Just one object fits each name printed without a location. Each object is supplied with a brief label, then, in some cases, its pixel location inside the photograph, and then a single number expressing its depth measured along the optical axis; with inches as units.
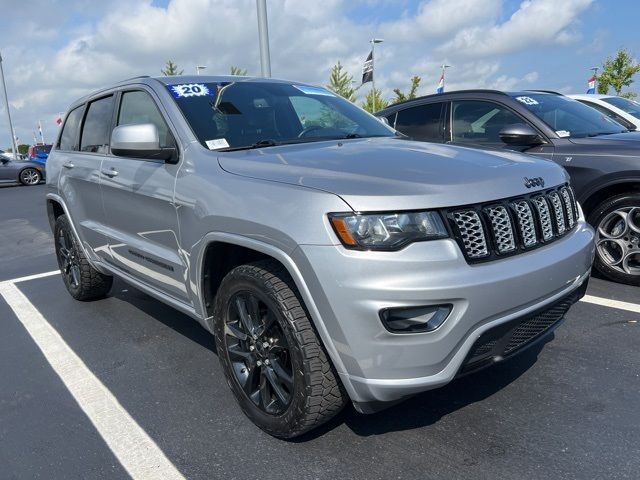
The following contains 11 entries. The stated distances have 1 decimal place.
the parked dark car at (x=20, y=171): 782.5
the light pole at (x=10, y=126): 1215.6
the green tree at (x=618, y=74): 1077.8
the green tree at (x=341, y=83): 1421.0
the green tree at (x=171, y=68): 1244.8
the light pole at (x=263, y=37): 417.1
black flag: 910.4
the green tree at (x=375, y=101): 1428.4
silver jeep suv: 81.5
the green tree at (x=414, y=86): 1475.1
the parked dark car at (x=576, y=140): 174.4
